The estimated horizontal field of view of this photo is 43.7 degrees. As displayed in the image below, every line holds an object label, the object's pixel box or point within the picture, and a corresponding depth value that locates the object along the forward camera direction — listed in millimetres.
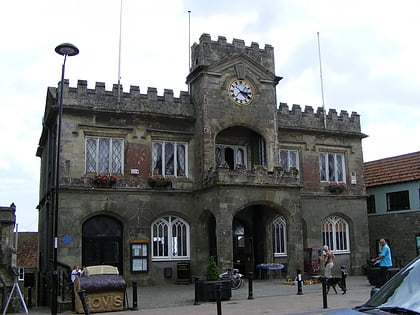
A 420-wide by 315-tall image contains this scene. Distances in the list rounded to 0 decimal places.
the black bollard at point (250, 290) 17716
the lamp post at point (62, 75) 14430
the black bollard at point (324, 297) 14797
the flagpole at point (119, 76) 24984
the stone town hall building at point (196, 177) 23547
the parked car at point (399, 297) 4992
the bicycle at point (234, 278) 20233
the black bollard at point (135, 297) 15957
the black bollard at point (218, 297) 12625
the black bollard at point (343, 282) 18234
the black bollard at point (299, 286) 18373
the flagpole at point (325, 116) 29445
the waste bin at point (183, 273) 24391
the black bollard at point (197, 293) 16842
